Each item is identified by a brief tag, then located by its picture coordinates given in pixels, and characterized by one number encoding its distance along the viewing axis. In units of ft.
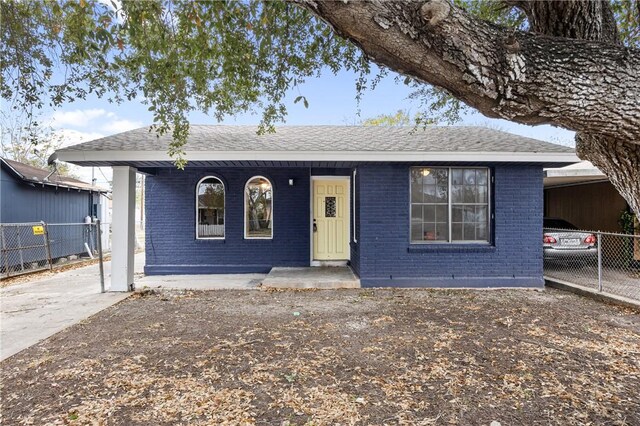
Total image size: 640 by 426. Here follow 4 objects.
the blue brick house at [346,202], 23.68
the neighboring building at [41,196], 32.50
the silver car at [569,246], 27.89
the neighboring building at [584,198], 31.27
